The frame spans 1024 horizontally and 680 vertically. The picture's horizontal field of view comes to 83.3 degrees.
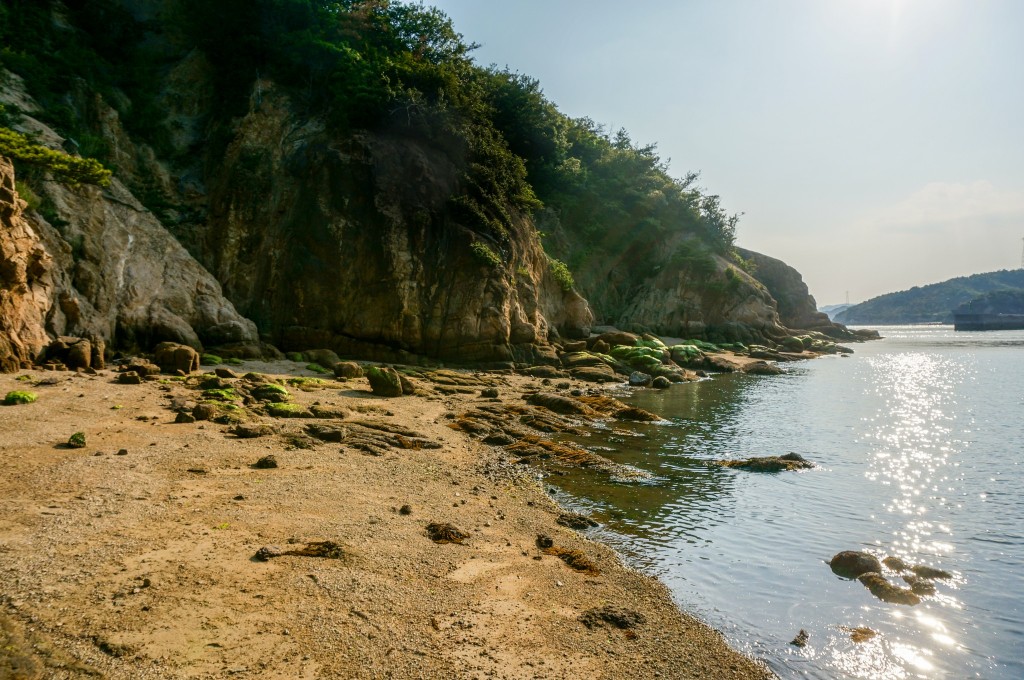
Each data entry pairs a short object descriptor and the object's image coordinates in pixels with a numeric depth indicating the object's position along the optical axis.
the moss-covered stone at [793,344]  54.19
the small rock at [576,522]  8.66
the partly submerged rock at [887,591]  6.53
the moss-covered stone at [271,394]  14.35
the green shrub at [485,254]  28.87
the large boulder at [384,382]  18.27
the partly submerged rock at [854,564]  7.16
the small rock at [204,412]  11.53
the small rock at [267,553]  5.99
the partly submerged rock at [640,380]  28.91
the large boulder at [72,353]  14.79
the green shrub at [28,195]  16.88
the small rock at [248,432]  10.84
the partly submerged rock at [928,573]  7.19
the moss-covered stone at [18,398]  10.47
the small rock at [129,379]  13.93
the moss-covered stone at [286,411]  13.13
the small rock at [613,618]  5.67
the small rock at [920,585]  6.75
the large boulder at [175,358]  16.47
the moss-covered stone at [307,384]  17.31
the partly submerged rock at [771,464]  12.49
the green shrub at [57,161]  17.00
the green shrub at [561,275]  38.78
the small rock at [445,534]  7.39
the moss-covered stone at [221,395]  13.29
